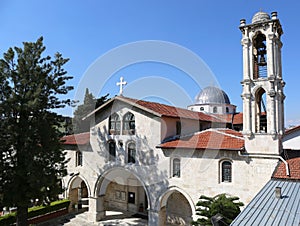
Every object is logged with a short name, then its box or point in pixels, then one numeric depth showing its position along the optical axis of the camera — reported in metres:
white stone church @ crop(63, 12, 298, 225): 12.44
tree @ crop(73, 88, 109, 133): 39.52
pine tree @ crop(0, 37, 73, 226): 12.29
